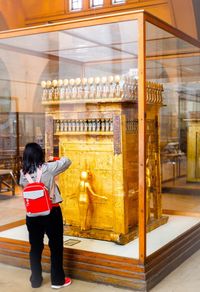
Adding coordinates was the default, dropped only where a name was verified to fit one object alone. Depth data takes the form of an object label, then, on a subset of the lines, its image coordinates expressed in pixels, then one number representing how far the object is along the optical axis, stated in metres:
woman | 4.11
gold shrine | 4.80
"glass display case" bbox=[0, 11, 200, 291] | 4.30
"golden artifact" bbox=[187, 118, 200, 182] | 9.38
